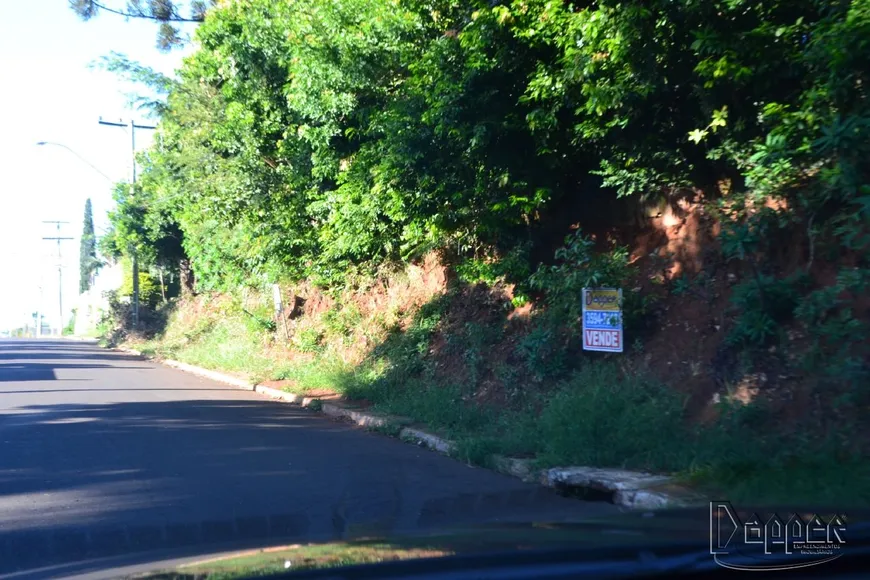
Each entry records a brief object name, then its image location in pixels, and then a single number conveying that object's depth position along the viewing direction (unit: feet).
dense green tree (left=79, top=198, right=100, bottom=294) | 251.60
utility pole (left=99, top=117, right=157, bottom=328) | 113.91
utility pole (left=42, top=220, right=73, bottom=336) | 267.80
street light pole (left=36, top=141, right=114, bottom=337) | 269.91
